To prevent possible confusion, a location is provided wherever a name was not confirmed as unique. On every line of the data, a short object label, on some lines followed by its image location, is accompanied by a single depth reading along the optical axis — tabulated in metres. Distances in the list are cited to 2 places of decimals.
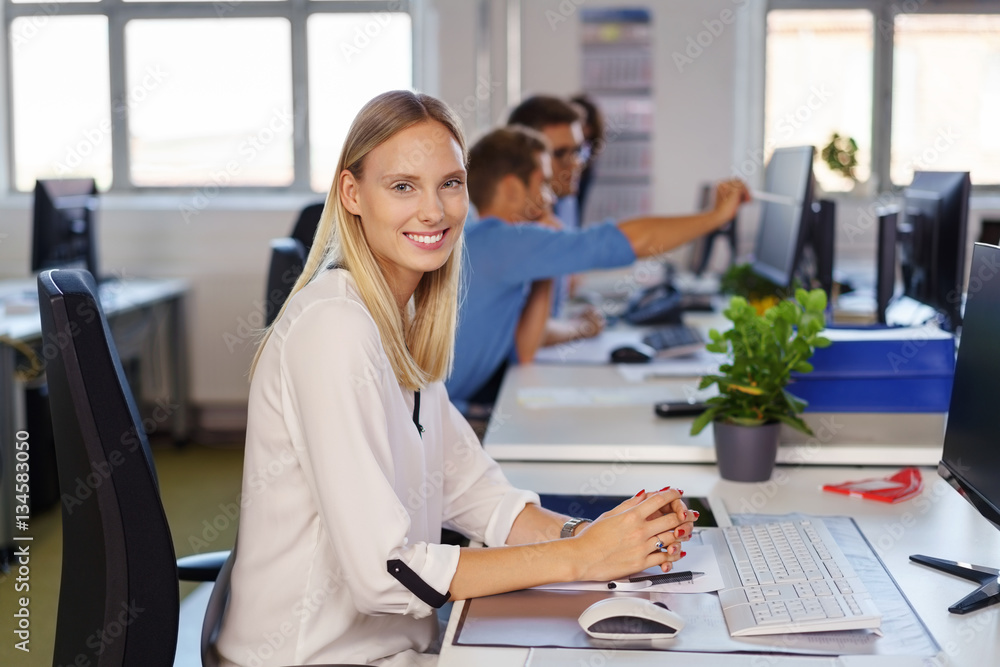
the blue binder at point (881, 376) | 1.83
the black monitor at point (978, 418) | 1.21
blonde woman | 1.21
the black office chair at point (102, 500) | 1.13
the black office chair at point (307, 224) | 2.33
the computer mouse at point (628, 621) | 1.12
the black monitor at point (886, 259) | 2.89
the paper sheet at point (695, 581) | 1.25
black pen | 1.28
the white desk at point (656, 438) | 1.85
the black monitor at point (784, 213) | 2.55
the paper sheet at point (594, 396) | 2.32
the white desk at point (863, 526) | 1.08
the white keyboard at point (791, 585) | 1.12
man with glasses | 3.66
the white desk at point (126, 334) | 3.25
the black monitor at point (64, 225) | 3.96
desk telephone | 3.60
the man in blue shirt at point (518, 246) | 2.60
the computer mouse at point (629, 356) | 2.85
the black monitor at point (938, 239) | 2.39
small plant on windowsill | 5.18
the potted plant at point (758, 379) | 1.68
